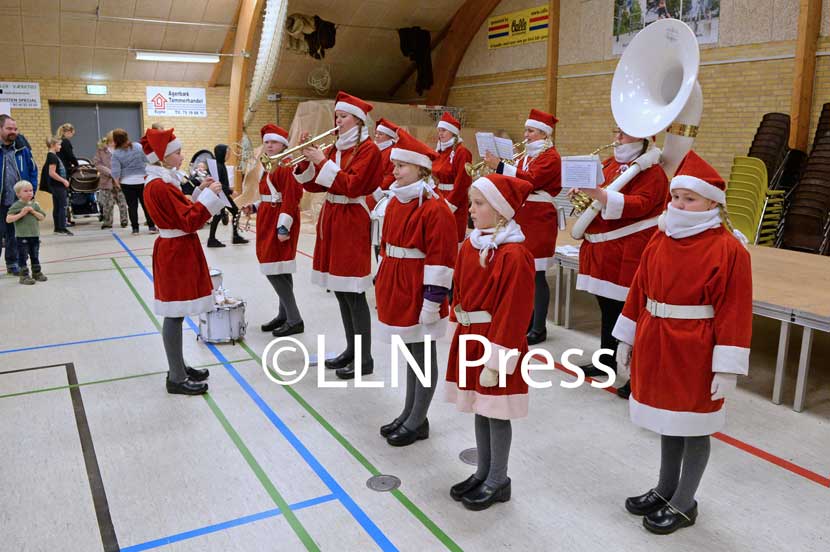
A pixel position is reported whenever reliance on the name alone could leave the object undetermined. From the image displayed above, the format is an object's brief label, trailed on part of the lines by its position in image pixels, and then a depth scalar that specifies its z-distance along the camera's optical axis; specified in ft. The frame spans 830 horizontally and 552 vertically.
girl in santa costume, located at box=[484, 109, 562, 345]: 15.64
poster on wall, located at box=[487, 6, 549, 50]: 41.70
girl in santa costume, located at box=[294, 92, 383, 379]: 13.35
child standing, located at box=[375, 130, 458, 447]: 10.27
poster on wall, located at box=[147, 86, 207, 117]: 50.78
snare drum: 16.66
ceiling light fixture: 46.50
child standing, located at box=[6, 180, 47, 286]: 21.89
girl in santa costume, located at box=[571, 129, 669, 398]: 12.51
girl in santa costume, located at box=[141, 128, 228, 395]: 12.27
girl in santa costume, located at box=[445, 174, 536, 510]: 8.52
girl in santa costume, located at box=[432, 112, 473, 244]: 19.85
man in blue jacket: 22.41
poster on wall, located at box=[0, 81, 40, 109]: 45.52
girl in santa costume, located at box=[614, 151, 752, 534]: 7.86
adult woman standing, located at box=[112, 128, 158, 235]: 32.12
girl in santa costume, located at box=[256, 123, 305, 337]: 16.74
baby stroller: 34.71
